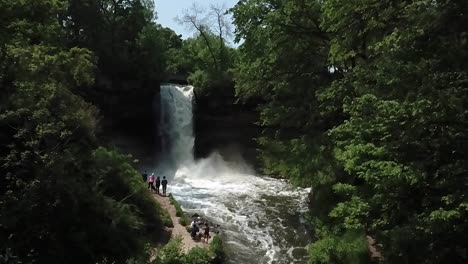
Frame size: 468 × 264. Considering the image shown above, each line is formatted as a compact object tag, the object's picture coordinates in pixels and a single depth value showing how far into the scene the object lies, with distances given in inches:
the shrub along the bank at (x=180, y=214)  922.1
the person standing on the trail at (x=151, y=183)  1085.0
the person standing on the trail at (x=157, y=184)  1087.0
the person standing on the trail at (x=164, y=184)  1087.6
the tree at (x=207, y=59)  1672.0
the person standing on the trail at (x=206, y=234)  844.0
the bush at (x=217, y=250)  764.1
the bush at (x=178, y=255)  669.3
